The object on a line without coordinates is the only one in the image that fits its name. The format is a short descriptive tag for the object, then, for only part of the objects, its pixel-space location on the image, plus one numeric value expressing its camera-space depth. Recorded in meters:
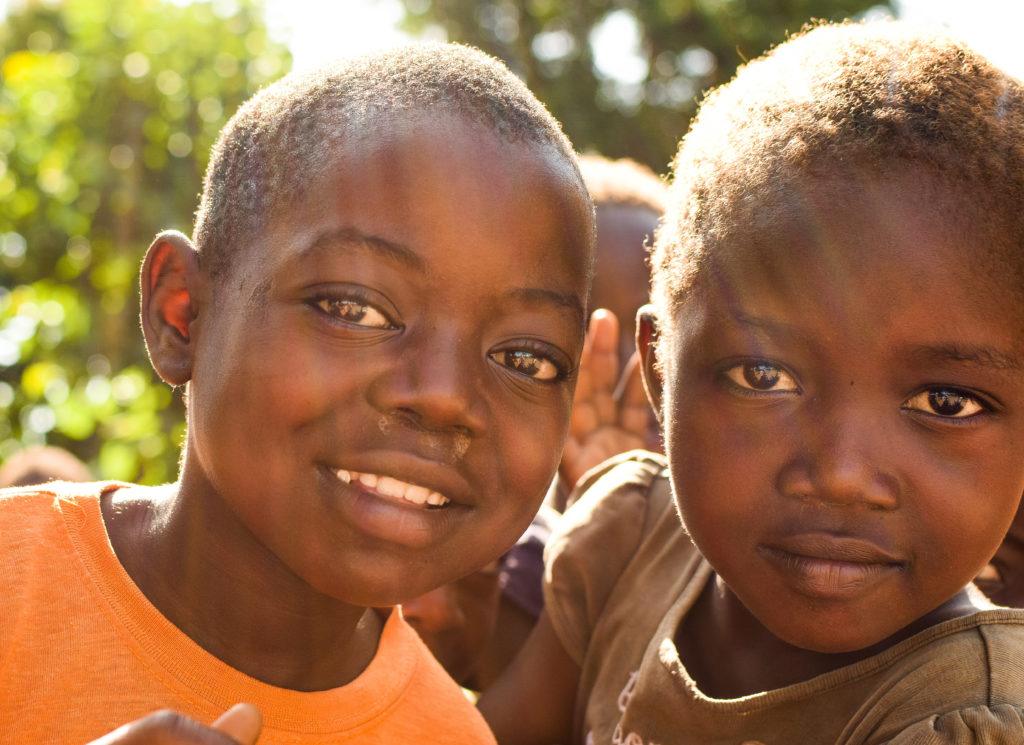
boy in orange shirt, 0.46
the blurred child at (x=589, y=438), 0.68
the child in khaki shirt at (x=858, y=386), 0.46
